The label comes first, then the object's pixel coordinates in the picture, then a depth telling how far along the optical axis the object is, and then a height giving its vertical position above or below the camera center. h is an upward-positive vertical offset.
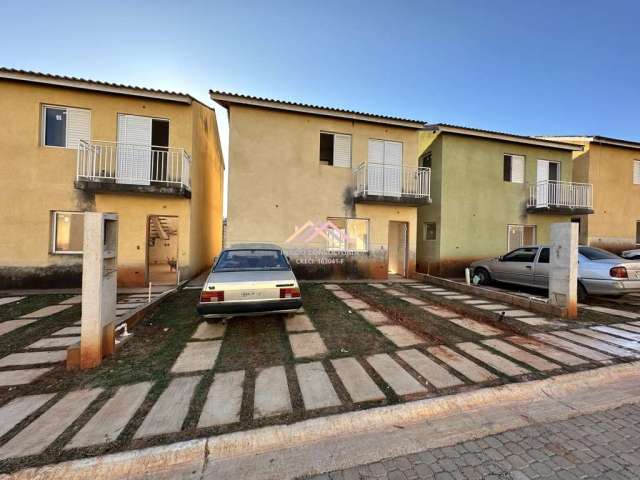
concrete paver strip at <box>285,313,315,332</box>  4.61 -1.54
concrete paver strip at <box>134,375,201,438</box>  2.18 -1.61
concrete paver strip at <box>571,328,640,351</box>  4.04 -1.48
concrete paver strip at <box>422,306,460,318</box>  5.59 -1.50
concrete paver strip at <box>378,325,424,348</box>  4.10 -1.55
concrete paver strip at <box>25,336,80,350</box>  3.82 -1.63
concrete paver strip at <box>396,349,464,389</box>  2.98 -1.57
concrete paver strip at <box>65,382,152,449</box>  2.05 -1.61
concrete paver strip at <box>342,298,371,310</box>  6.08 -1.50
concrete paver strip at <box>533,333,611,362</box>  3.64 -1.51
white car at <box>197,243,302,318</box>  4.07 -0.85
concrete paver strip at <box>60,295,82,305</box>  6.16 -1.61
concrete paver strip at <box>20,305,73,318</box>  5.27 -1.63
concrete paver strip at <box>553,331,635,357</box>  3.76 -1.49
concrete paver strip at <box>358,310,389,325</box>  5.10 -1.53
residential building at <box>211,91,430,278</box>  8.92 +2.11
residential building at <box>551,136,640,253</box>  12.12 +2.84
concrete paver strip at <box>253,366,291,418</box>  2.45 -1.60
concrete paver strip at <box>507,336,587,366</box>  3.52 -1.52
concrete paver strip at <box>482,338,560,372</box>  3.37 -1.54
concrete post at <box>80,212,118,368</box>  3.18 -0.68
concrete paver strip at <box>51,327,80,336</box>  4.32 -1.63
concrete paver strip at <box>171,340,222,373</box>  3.25 -1.61
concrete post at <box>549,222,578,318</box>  5.24 -0.37
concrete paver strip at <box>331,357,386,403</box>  2.68 -1.58
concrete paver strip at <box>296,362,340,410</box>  2.56 -1.59
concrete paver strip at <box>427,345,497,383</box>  3.12 -1.56
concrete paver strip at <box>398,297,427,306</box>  6.56 -1.48
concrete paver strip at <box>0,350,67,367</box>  3.32 -1.64
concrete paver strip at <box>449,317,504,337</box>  4.59 -1.53
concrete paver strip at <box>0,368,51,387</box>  2.89 -1.65
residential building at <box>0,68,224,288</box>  7.61 +1.96
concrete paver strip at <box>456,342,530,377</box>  3.24 -1.55
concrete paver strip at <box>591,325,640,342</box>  4.38 -1.47
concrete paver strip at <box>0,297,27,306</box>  6.21 -1.64
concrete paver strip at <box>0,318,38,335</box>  4.46 -1.65
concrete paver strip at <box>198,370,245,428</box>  2.31 -1.60
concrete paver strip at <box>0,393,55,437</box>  2.24 -1.63
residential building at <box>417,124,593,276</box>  10.59 +2.17
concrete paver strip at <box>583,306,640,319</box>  5.61 -1.40
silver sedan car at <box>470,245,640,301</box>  5.91 -0.60
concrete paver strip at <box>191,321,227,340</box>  4.22 -1.58
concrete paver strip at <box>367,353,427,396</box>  2.82 -1.57
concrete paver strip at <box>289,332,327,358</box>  3.69 -1.58
